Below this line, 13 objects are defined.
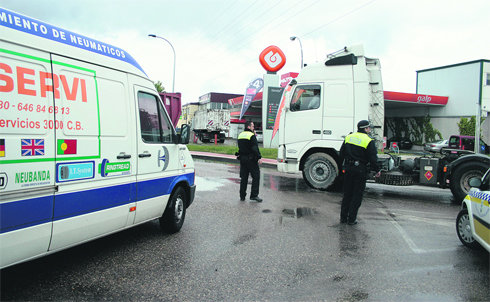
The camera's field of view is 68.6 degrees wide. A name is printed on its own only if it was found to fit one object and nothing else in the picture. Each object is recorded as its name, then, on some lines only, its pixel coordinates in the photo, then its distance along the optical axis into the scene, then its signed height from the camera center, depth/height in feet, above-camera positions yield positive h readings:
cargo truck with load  129.39 +2.59
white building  108.88 +13.34
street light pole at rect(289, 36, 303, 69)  81.50 +21.26
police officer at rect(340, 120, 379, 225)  19.53 -1.78
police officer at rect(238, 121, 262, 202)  24.89 -1.89
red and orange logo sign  79.41 +16.30
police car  13.19 -3.39
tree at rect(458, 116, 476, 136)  102.27 +1.80
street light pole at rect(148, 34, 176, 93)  85.78 +22.57
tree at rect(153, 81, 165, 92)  159.58 +20.38
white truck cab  29.32 +1.77
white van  9.82 -0.36
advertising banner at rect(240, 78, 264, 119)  92.58 +10.92
